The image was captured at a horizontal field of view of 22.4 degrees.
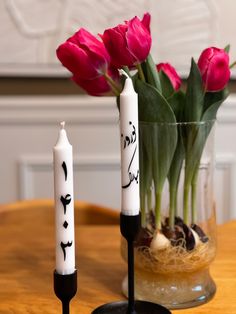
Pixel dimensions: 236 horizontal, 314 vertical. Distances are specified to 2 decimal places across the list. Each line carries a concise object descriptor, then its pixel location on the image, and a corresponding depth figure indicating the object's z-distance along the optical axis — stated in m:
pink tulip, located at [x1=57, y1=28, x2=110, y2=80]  0.89
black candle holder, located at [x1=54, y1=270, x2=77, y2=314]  0.73
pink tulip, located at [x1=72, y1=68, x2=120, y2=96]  0.95
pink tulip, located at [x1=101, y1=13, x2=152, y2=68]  0.85
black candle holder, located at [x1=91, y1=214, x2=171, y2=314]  0.82
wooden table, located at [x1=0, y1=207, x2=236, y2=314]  0.99
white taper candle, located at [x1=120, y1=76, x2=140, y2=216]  0.78
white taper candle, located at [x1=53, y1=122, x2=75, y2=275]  0.70
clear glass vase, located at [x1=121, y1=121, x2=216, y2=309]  0.94
